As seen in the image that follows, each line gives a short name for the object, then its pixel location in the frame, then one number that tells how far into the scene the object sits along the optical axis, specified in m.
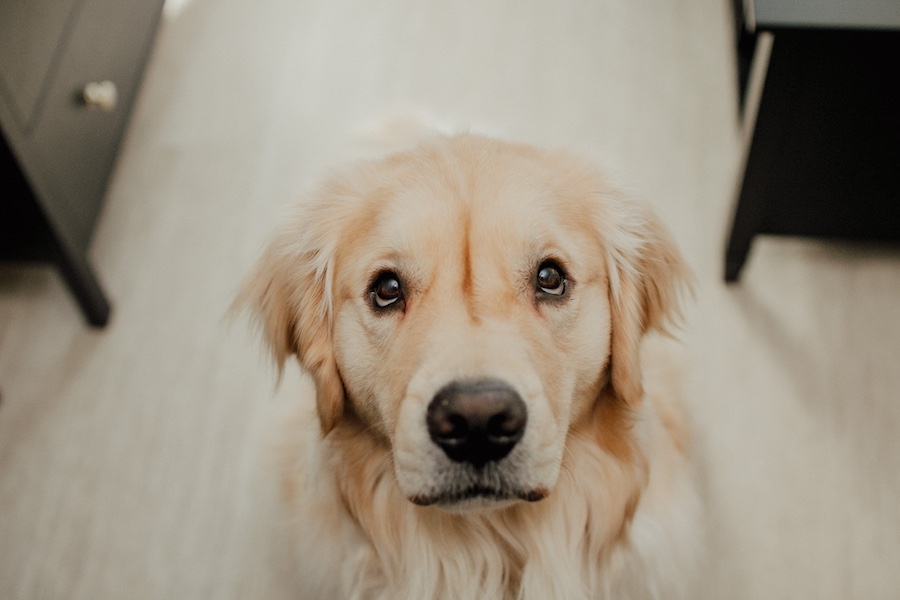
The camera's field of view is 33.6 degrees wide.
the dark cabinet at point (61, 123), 0.82
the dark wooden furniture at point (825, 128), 0.73
